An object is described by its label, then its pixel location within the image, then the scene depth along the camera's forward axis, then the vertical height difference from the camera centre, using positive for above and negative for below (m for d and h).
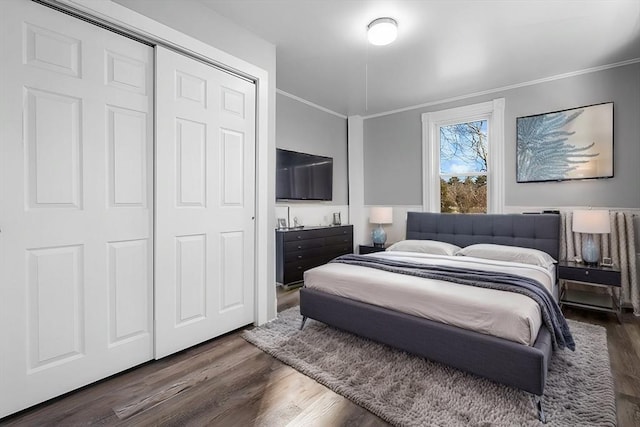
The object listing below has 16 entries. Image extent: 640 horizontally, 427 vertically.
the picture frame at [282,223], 4.22 -0.18
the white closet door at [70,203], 1.61 +0.04
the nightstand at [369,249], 4.65 -0.59
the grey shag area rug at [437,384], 1.60 -1.06
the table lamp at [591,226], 3.02 -0.16
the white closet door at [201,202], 2.22 +0.07
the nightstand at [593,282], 2.94 -0.70
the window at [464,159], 4.06 +0.74
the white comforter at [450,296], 1.73 -0.58
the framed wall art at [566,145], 3.35 +0.76
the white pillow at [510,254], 2.99 -0.45
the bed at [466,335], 1.62 -0.80
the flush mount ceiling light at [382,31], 2.52 +1.49
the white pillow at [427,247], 3.57 -0.44
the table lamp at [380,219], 4.73 -0.14
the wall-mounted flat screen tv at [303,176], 4.16 +0.50
